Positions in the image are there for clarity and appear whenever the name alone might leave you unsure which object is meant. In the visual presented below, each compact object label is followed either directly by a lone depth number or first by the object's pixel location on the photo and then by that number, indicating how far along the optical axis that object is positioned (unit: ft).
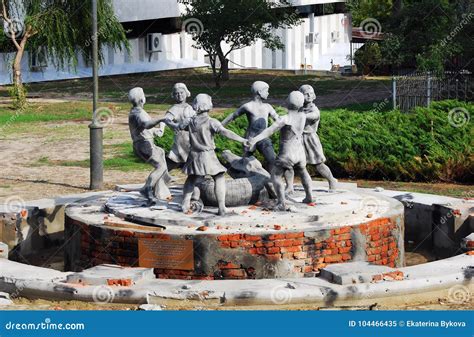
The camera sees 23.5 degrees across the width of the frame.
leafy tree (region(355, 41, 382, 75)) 160.76
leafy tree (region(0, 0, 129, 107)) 115.03
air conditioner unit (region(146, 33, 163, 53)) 166.40
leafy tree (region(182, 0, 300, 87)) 140.77
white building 155.33
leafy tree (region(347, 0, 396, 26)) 176.76
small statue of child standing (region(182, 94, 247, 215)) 43.86
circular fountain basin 42.29
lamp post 64.08
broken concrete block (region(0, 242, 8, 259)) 44.16
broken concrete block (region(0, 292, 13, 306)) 38.71
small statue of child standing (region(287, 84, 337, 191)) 48.47
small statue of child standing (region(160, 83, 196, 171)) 46.47
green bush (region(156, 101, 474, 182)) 64.75
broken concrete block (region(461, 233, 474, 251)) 44.09
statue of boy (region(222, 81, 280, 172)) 46.69
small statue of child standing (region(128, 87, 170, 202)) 47.42
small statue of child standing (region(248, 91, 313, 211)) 44.78
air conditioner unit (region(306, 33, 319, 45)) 184.44
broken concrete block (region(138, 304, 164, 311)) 37.11
